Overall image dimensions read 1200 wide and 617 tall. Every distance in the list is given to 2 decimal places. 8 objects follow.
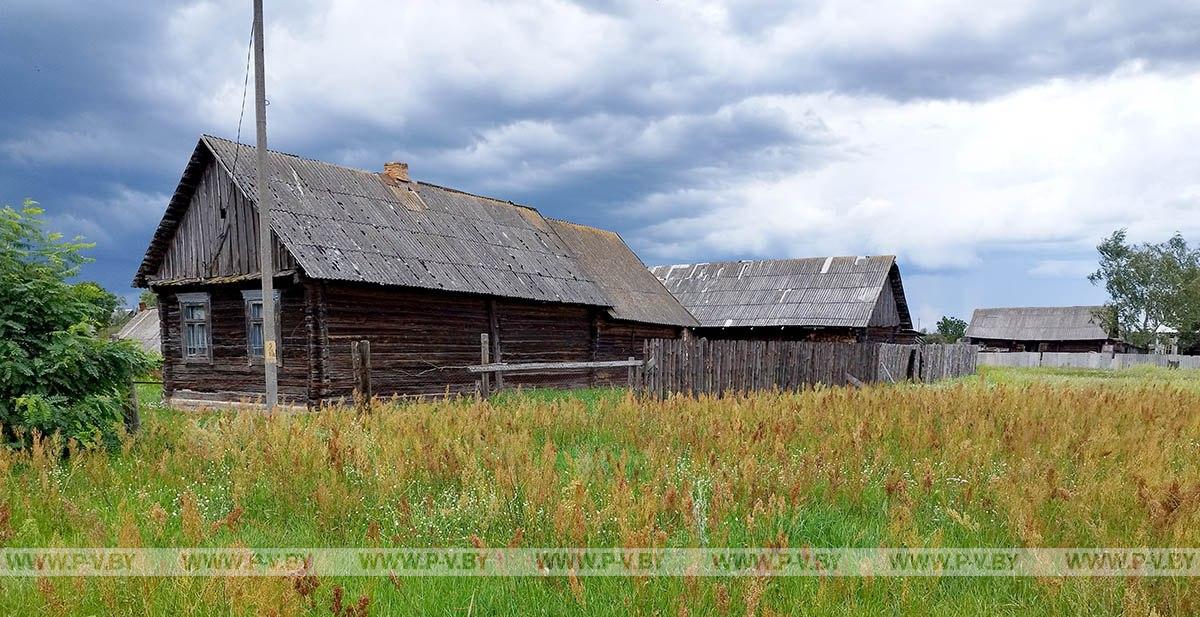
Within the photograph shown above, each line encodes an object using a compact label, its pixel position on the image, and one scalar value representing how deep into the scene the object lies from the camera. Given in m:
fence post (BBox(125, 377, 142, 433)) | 7.60
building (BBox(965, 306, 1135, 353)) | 55.47
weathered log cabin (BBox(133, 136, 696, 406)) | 15.20
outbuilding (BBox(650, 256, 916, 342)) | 28.70
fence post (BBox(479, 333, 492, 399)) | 12.74
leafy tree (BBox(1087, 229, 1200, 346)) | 47.96
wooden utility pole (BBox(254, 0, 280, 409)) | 11.90
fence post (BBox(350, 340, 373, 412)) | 10.34
